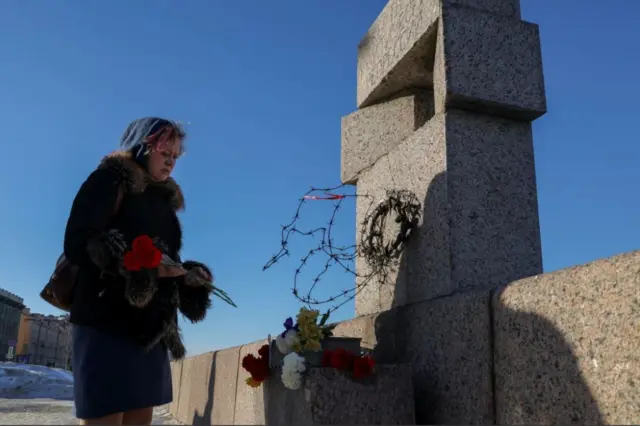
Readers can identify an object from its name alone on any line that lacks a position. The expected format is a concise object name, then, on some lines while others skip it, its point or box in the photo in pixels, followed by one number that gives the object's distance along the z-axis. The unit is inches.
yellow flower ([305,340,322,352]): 107.7
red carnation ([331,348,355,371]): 100.0
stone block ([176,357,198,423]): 249.7
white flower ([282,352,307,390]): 101.9
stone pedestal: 113.0
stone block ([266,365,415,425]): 97.8
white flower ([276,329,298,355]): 111.0
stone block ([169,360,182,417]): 292.7
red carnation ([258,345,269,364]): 120.0
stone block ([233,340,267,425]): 127.3
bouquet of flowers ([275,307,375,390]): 99.6
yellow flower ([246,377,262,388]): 120.6
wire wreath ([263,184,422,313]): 125.4
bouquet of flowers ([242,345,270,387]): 118.0
